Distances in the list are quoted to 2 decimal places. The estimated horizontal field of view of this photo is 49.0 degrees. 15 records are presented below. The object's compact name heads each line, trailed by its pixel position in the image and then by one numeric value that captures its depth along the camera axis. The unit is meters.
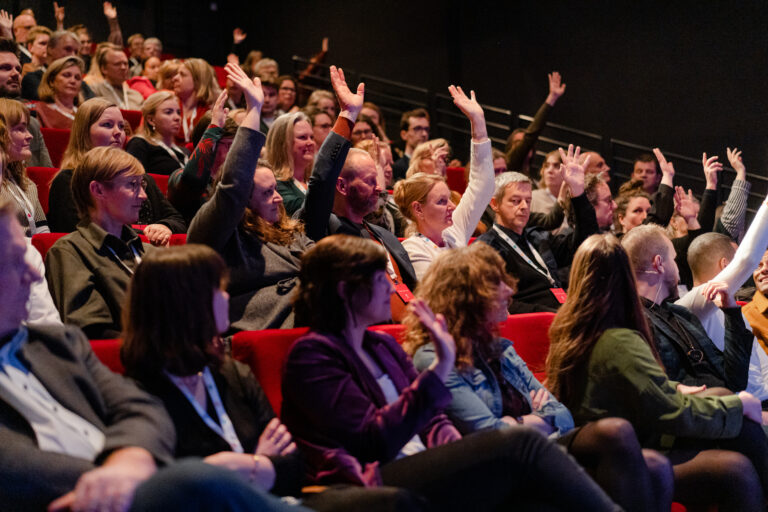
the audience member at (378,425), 1.68
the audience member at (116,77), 5.59
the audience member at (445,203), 3.26
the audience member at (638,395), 2.14
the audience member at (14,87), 3.77
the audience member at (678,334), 2.59
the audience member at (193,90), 4.91
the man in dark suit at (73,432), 1.30
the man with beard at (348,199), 2.71
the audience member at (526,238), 3.49
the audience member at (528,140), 5.07
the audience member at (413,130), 5.68
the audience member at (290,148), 3.35
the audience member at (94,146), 2.95
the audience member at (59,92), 4.37
